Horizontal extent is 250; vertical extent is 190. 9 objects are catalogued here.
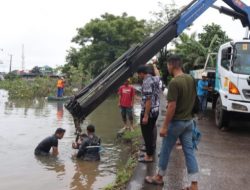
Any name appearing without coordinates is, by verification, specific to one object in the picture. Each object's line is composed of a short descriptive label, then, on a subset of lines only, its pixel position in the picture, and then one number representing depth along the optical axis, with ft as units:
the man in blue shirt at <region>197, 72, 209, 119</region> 26.79
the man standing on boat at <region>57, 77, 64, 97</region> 51.08
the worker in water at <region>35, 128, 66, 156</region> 19.80
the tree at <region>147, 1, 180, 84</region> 77.01
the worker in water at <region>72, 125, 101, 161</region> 18.85
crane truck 18.82
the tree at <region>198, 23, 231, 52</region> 60.60
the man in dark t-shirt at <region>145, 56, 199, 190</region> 11.14
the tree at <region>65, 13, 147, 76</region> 66.84
